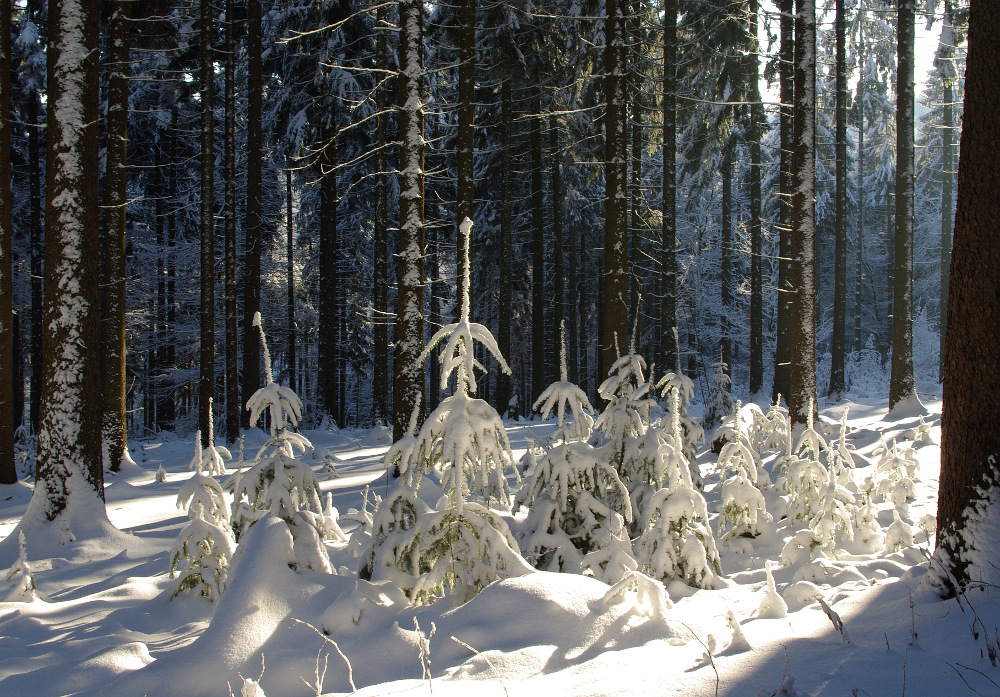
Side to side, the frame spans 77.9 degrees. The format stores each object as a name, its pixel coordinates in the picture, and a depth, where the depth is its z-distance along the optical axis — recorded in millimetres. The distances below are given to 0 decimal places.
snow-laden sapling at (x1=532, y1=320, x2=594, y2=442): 4926
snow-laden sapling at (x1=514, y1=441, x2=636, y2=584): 5156
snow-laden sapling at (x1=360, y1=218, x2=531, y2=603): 4031
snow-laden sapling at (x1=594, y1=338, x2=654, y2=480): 6402
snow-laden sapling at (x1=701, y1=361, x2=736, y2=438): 13706
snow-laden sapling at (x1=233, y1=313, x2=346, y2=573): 4625
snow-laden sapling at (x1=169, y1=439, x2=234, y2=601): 5117
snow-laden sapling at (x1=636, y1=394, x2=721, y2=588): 4832
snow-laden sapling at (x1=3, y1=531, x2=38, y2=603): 5348
